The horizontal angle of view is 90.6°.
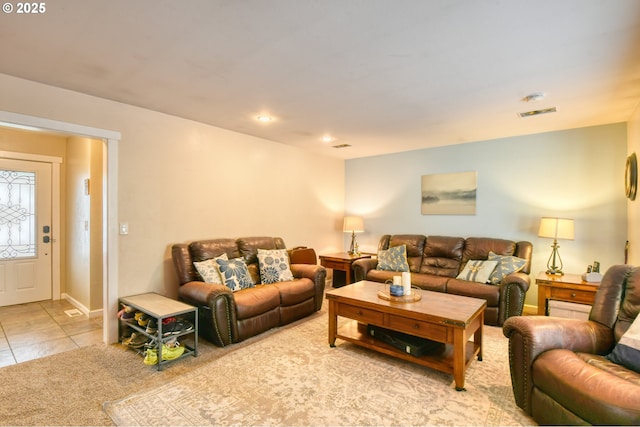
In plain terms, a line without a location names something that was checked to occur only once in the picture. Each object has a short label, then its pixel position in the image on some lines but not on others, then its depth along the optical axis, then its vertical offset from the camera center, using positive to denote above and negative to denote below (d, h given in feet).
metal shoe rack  8.67 -2.78
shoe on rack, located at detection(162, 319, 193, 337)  9.14 -3.37
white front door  14.17 -0.75
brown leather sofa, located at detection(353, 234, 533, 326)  11.57 -2.50
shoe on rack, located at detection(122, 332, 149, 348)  9.62 -3.87
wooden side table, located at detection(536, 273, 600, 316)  10.71 -2.71
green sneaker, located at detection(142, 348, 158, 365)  8.73 -3.95
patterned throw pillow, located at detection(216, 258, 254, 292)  11.36 -2.22
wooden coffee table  7.68 -2.94
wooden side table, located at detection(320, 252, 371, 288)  16.55 -2.76
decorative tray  9.20 -2.51
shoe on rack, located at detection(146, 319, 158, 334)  9.14 -3.32
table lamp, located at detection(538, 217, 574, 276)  11.98 -0.70
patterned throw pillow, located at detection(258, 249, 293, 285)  12.79 -2.18
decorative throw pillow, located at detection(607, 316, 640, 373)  5.86 -2.62
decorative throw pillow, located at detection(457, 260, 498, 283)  12.68 -2.40
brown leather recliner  5.02 -2.83
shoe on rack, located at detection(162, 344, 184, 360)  8.80 -3.88
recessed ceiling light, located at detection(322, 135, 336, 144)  14.54 +3.53
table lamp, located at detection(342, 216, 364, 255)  17.95 -0.73
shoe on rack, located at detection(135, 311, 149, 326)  9.60 -3.18
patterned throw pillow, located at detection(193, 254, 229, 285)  11.06 -2.03
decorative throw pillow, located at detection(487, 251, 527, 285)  12.34 -2.18
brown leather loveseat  9.89 -2.81
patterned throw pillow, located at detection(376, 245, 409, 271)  14.93 -2.22
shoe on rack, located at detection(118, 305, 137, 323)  9.95 -3.18
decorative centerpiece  9.29 -2.40
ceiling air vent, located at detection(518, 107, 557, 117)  10.64 +3.45
